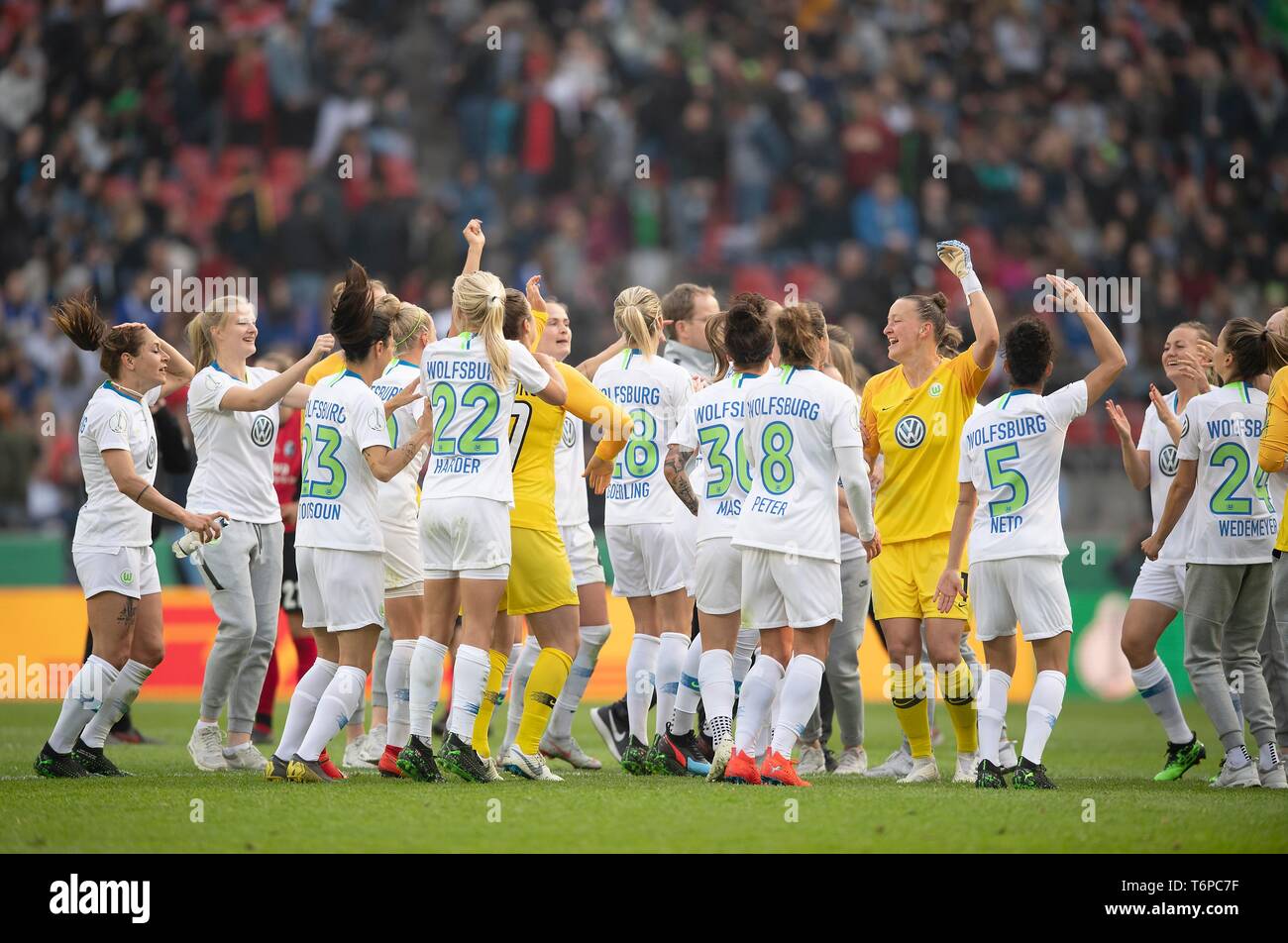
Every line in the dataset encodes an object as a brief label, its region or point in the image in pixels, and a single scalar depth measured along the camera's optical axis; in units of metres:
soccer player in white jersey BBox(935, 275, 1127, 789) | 15.60
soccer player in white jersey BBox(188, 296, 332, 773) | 17.80
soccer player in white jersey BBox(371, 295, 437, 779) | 17.75
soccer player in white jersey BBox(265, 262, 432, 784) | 15.88
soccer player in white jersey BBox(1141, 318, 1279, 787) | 16.98
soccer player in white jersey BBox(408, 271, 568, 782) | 15.61
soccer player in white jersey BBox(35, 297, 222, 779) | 16.92
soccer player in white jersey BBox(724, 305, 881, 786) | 15.59
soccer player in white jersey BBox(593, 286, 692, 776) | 18.30
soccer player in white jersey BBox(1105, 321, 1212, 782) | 17.78
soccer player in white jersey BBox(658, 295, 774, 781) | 16.31
